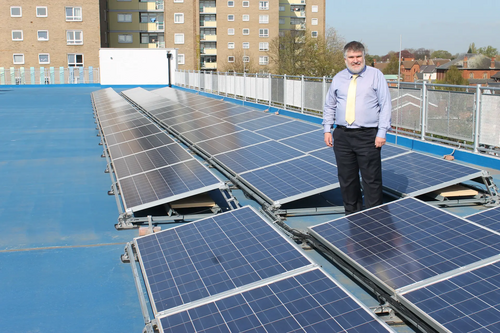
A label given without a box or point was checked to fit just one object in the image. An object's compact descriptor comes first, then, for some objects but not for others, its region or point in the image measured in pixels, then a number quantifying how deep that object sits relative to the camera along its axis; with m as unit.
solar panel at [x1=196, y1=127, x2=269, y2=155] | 9.54
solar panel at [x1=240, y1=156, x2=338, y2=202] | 6.47
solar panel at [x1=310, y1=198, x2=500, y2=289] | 3.90
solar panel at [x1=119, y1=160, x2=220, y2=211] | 6.41
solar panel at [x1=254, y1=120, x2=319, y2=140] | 9.96
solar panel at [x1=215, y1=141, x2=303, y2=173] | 7.90
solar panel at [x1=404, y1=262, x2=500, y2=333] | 3.13
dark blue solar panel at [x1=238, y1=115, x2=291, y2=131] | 11.51
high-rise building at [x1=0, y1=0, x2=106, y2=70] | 68.06
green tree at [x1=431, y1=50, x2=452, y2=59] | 182.62
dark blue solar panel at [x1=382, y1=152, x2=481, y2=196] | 6.47
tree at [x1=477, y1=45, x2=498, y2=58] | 175.52
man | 5.38
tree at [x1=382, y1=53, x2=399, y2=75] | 63.31
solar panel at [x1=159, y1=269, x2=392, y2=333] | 3.18
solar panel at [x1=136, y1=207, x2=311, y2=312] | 3.85
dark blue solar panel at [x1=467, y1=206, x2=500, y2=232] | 4.76
